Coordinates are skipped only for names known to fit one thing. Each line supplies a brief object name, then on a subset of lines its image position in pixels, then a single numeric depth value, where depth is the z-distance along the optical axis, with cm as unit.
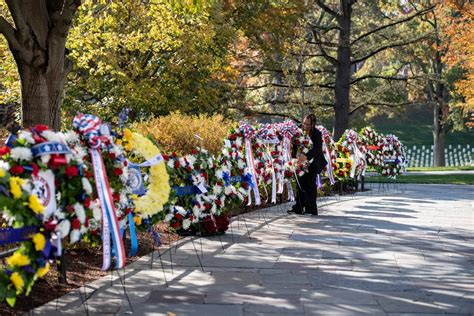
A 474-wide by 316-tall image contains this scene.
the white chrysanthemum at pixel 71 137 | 688
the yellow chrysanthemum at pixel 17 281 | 556
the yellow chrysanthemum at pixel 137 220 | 805
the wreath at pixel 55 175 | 592
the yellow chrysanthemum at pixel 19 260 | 563
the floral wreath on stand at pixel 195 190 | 1013
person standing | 1451
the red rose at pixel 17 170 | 580
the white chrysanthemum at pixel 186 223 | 1020
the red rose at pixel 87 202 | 652
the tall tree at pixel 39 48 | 1035
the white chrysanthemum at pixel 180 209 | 1005
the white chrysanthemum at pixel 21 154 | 586
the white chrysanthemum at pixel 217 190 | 1095
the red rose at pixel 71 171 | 626
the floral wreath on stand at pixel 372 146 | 2222
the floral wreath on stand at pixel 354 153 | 2070
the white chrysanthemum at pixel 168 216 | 908
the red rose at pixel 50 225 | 592
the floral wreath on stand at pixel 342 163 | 2038
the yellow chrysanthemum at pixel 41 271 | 581
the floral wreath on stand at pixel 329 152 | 1859
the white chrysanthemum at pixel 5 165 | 567
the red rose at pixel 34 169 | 591
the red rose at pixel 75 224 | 633
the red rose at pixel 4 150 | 602
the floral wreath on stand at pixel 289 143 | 1519
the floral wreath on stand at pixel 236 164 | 1180
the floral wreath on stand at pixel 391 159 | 2289
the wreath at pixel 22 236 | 551
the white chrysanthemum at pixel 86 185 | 645
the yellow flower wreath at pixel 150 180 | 812
